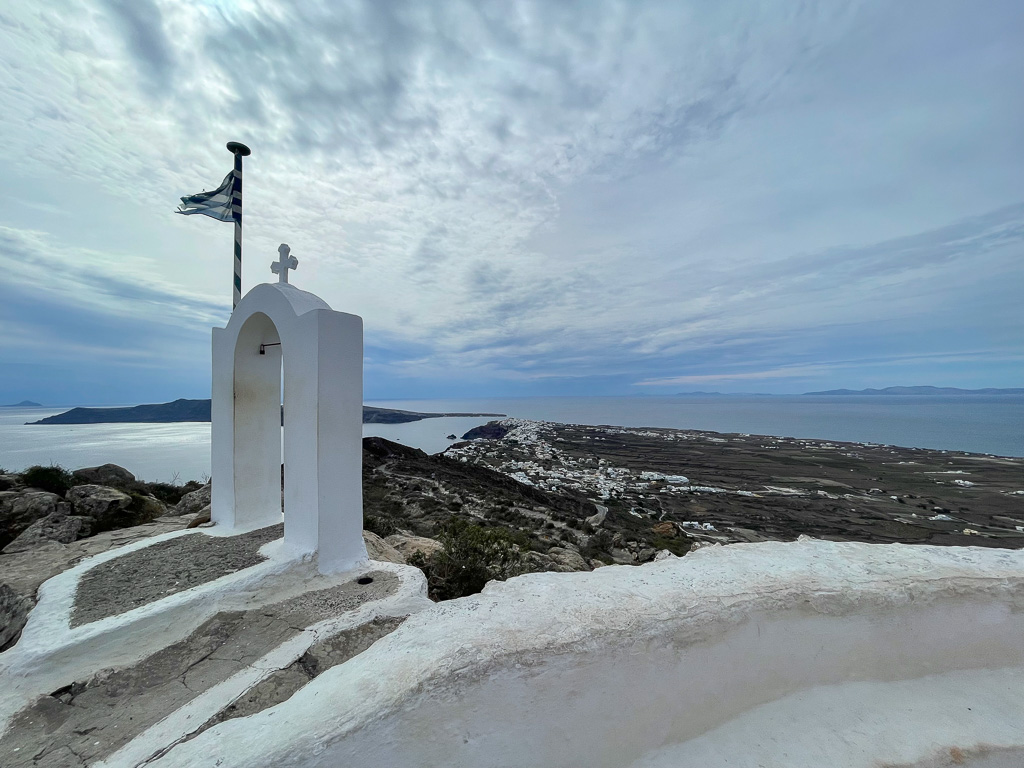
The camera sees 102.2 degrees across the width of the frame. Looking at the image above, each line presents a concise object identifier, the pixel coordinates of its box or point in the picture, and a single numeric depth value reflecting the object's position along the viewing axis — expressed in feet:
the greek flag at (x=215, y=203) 19.74
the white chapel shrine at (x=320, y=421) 12.82
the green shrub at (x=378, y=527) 26.63
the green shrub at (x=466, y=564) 14.70
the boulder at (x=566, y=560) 23.96
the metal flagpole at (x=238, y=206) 19.19
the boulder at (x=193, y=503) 22.81
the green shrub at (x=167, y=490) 30.17
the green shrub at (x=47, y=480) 25.22
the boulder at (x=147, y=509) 22.12
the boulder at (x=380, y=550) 16.49
